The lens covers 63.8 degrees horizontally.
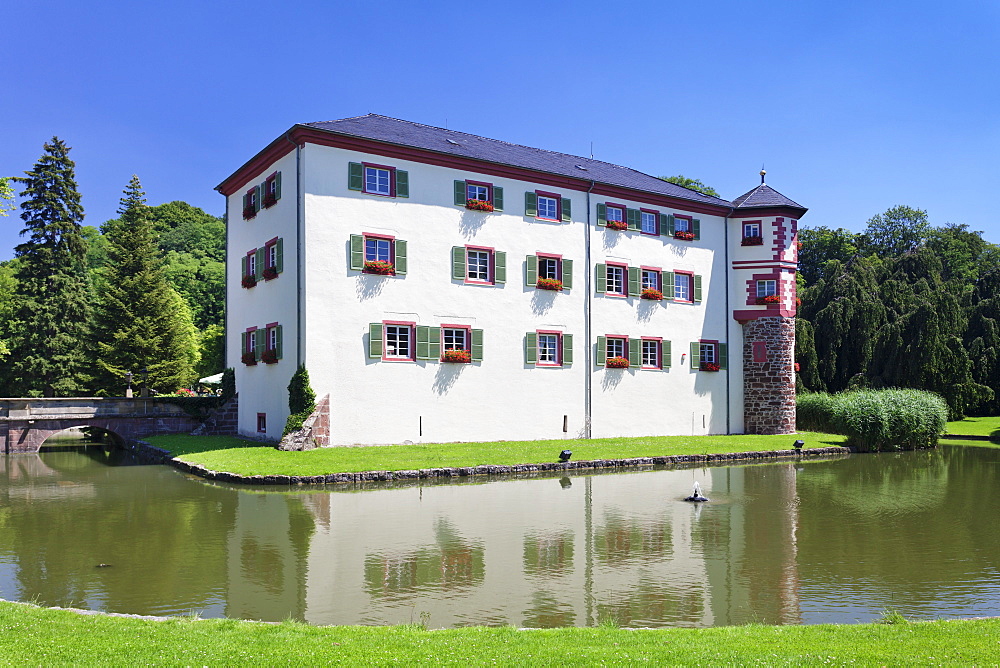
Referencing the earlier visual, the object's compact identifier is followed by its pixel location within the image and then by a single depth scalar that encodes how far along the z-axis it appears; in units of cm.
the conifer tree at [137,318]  3956
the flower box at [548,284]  2966
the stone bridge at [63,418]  2873
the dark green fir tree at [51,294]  4066
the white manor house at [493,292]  2545
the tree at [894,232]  7161
